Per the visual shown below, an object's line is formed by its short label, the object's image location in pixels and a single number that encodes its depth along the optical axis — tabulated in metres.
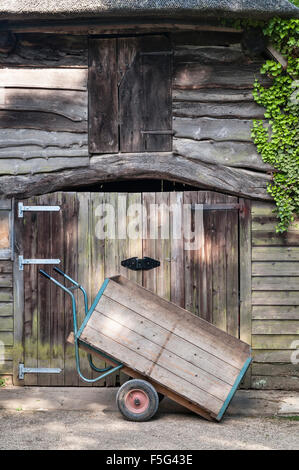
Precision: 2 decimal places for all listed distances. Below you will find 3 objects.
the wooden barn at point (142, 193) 6.35
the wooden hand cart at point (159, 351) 5.02
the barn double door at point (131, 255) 6.35
